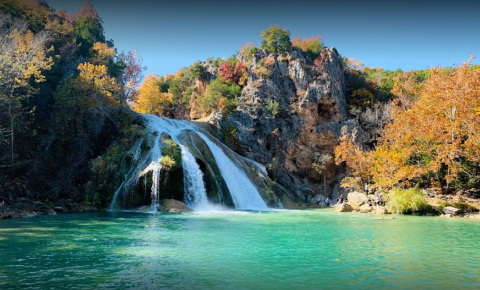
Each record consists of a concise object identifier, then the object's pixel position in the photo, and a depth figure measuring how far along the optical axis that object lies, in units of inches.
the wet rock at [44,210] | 839.1
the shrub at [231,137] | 1473.9
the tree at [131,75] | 2113.1
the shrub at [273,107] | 1622.8
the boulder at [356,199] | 1060.1
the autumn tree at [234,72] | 1855.3
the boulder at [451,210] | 869.8
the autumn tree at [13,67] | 931.7
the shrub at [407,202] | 904.9
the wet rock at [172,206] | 929.2
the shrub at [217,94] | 1728.6
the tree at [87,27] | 1749.5
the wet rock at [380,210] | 946.1
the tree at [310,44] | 1973.4
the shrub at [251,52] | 1889.8
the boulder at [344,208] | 1047.0
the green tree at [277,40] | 1878.7
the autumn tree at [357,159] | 1256.2
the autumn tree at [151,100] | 2012.8
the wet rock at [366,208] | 1001.5
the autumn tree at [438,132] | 969.5
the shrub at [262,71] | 1755.7
